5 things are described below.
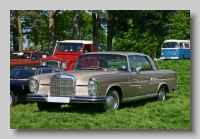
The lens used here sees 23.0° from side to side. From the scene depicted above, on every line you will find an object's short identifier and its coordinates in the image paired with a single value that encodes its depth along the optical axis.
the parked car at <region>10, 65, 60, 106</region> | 12.15
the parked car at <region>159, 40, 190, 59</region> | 28.41
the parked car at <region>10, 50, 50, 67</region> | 17.38
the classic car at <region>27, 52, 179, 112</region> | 10.18
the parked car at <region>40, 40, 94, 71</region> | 17.77
